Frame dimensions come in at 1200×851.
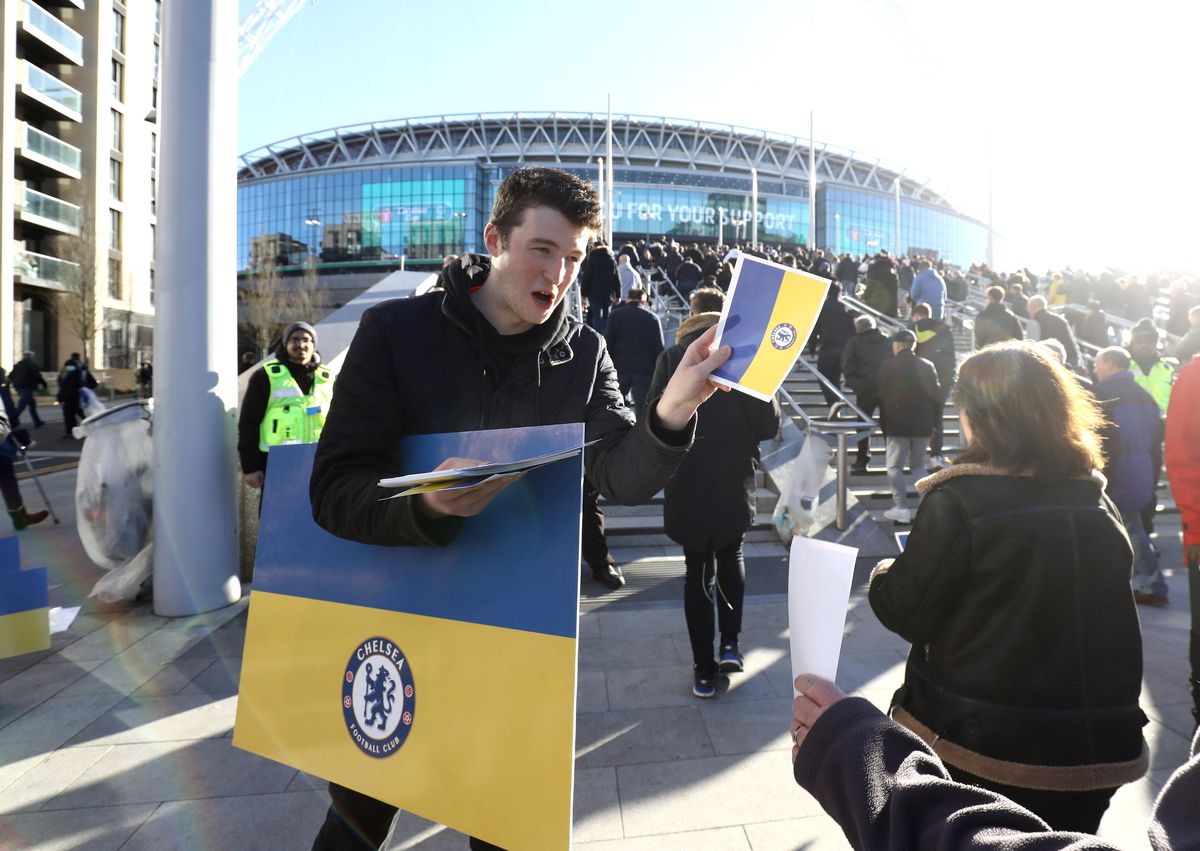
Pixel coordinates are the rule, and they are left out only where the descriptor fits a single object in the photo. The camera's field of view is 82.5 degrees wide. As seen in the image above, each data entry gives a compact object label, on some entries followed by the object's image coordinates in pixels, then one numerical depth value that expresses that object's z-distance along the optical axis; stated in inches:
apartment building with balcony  1086.4
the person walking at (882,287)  529.0
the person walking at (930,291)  436.1
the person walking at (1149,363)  248.8
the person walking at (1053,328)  331.6
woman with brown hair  67.2
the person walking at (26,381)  681.0
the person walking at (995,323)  263.9
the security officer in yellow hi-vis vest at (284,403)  188.2
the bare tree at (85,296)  1098.7
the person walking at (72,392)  668.7
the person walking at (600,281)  423.9
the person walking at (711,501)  144.3
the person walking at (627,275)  499.2
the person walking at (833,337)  391.5
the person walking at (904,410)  268.4
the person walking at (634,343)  284.4
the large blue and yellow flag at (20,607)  134.6
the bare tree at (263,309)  1402.6
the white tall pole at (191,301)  185.0
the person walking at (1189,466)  127.3
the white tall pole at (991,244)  847.7
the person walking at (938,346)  330.0
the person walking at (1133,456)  197.8
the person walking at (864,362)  321.4
